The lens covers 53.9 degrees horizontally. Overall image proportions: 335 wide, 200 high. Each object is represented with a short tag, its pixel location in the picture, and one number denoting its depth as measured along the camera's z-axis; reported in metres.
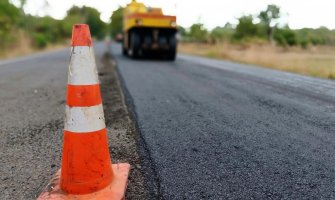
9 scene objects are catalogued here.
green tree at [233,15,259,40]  47.59
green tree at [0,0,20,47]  22.41
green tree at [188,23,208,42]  42.17
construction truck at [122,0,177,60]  13.16
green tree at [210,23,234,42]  50.74
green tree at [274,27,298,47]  46.00
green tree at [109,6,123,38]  84.19
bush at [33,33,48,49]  29.99
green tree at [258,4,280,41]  53.69
